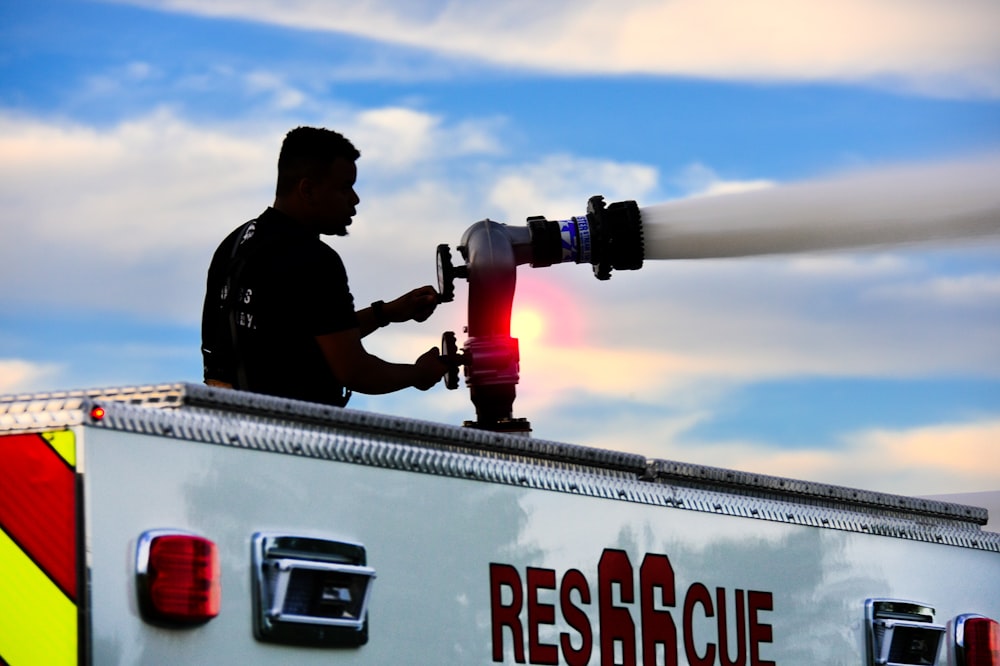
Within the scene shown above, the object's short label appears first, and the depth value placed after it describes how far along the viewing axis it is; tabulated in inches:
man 422.9
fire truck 276.7
